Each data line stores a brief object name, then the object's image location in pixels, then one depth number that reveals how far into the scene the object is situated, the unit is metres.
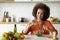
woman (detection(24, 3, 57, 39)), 2.93
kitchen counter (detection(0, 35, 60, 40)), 2.41
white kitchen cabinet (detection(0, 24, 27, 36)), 4.75
